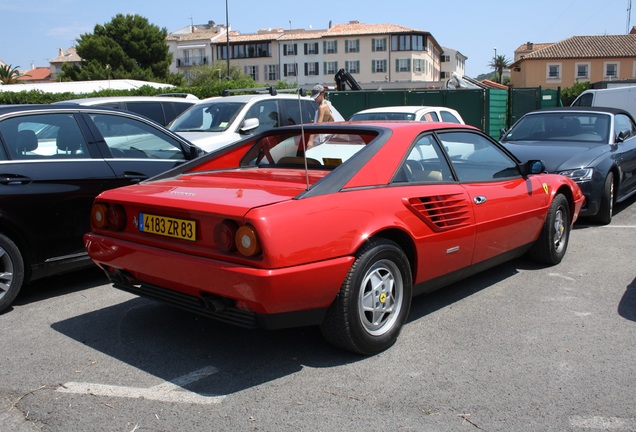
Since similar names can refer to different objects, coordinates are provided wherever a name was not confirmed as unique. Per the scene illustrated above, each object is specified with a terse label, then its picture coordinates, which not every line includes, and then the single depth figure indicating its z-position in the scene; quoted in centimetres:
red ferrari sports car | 342
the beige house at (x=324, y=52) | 9238
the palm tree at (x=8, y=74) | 8000
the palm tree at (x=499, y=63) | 12562
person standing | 1008
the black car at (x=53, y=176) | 486
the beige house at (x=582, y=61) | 7231
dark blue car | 798
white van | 1800
